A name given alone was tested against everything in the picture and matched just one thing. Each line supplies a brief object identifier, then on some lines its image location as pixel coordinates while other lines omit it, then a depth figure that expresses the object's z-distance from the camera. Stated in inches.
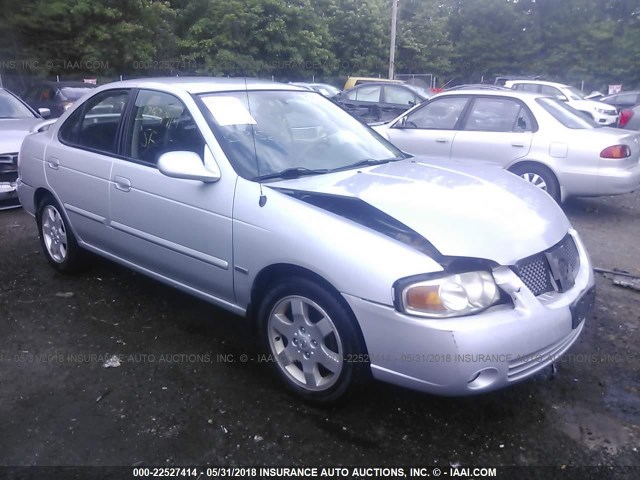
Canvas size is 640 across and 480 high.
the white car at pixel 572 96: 622.2
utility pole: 890.1
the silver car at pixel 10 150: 273.1
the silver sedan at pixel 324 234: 108.0
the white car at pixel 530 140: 270.7
